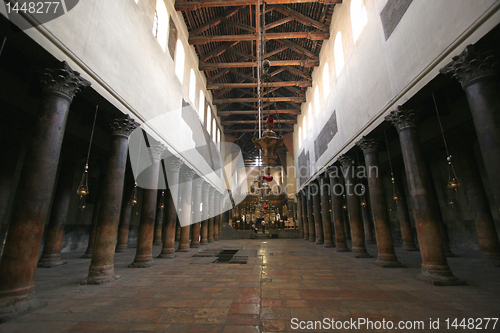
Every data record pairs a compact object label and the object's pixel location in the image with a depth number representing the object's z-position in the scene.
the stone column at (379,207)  7.96
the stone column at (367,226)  16.28
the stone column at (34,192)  3.96
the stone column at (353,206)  10.61
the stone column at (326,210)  15.01
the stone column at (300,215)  24.19
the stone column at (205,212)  17.58
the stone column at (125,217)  13.23
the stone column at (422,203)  5.70
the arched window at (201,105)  16.33
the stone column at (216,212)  22.30
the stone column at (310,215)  19.57
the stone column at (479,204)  8.10
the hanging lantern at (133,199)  9.31
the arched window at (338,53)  11.54
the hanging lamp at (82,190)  5.79
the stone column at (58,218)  8.67
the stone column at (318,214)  17.25
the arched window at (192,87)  14.51
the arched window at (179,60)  12.16
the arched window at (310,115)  18.16
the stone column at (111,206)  6.13
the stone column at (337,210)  12.67
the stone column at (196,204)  15.35
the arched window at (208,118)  18.42
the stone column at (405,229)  10.66
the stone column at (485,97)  4.36
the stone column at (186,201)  12.75
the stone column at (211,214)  20.01
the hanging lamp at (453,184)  5.63
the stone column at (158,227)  17.31
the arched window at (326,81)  13.70
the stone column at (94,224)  10.79
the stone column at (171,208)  10.84
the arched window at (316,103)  15.79
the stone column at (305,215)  21.91
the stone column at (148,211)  8.45
